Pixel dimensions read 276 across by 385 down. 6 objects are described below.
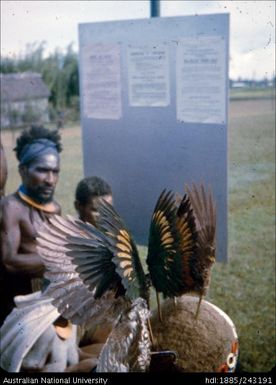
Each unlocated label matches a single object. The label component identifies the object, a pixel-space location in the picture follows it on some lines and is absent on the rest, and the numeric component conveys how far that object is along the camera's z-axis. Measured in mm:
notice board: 3264
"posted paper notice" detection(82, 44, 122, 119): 3846
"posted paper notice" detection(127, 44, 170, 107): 3498
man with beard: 2910
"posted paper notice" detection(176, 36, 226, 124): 3215
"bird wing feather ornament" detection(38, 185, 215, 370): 1225
